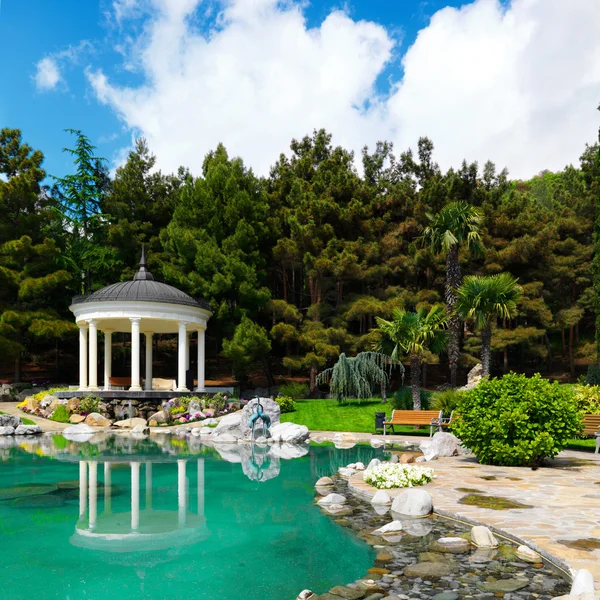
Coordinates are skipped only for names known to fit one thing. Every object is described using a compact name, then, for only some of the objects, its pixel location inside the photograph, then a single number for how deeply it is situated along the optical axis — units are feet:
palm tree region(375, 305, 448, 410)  73.97
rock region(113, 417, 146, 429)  79.00
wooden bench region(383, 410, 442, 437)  63.05
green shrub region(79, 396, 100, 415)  82.79
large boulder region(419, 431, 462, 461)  46.70
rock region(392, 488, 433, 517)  27.07
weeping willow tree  84.74
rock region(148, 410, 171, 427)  79.92
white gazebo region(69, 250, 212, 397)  90.89
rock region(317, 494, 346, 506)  30.55
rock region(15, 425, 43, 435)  71.72
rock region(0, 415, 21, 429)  72.84
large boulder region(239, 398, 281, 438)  67.72
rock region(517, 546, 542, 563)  20.13
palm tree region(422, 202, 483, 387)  86.00
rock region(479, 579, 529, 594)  17.75
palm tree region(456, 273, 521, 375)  75.97
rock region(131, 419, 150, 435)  74.64
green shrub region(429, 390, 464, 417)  65.87
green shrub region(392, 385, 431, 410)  76.64
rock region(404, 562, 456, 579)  19.23
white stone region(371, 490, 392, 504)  30.12
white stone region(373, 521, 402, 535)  24.41
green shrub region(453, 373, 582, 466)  38.01
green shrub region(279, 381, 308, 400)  95.90
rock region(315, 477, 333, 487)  35.81
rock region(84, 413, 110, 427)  79.10
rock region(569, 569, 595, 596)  15.74
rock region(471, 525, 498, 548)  22.00
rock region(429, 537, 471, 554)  21.75
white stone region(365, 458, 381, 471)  37.13
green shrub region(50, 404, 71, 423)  81.87
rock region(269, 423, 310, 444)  63.00
